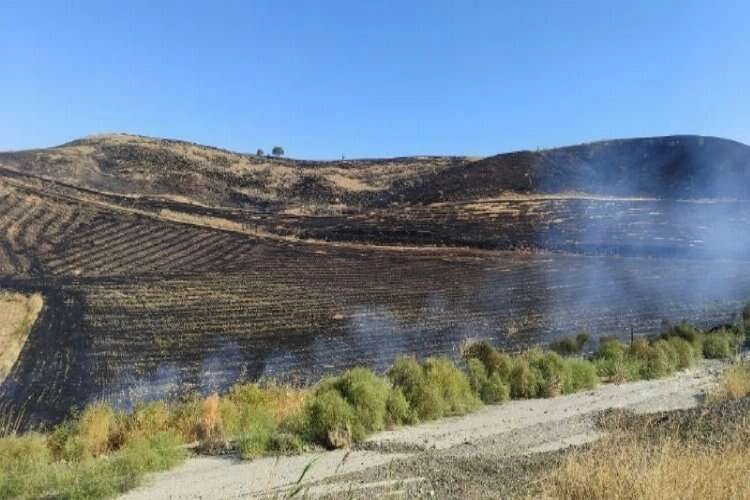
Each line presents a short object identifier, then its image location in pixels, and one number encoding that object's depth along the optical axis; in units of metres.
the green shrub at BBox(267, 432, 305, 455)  11.17
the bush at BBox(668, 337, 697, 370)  20.06
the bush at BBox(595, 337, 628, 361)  19.68
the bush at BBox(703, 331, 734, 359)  21.62
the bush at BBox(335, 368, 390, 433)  12.50
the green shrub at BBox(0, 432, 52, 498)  9.02
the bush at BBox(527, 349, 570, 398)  16.62
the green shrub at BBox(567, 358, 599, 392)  17.15
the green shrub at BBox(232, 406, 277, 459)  11.15
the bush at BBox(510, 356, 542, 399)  16.45
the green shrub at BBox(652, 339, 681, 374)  19.31
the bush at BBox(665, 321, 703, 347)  22.11
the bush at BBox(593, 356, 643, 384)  18.23
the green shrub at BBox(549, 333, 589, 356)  21.75
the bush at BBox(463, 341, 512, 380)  17.02
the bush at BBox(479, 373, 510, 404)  15.97
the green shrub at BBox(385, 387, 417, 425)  13.27
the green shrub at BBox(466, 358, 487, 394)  16.11
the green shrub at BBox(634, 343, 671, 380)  18.72
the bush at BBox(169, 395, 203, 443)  12.70
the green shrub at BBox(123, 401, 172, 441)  12.31
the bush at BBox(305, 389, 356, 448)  11.60
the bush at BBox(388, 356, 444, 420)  13.98
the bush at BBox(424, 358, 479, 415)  14.58
